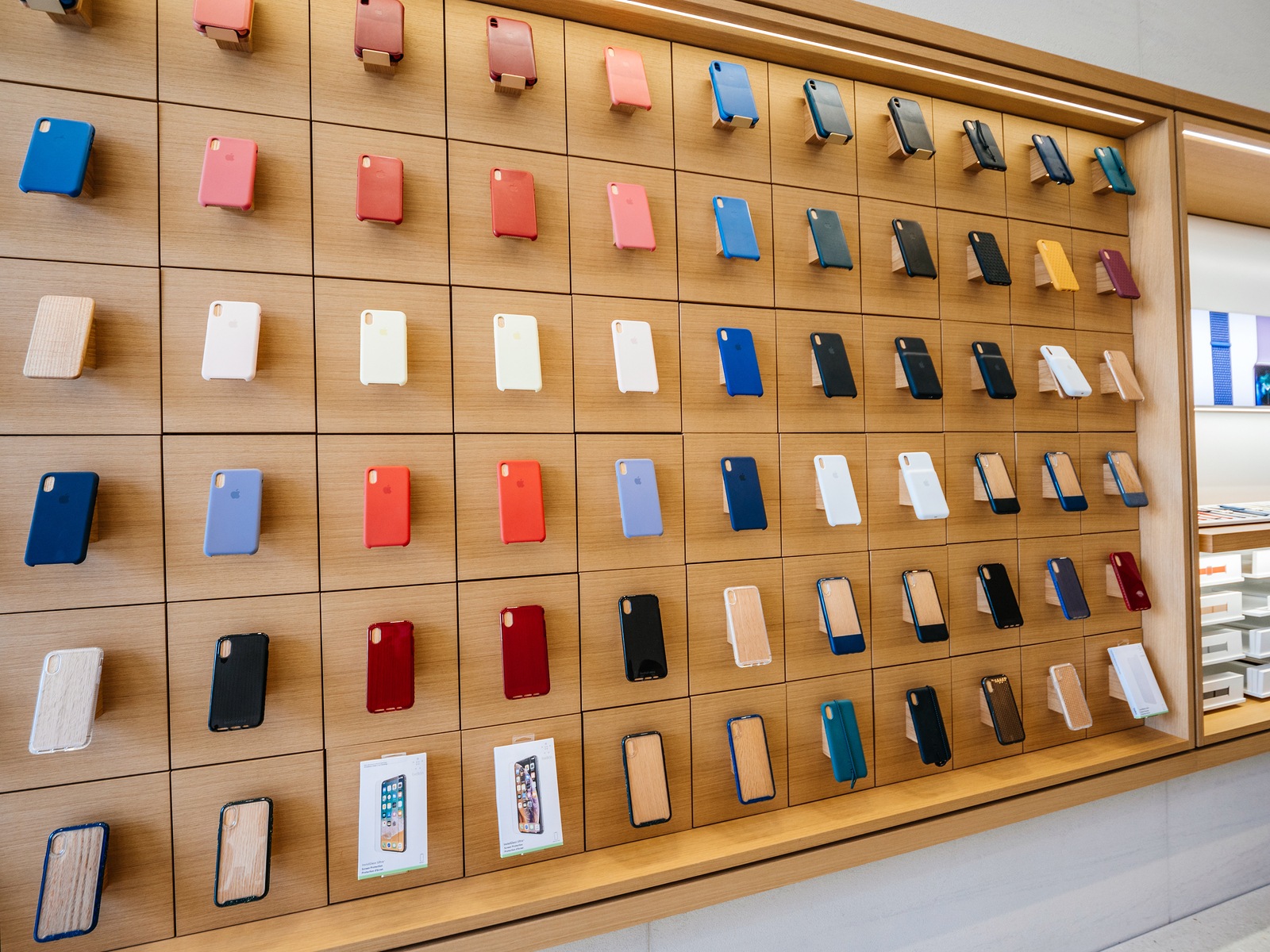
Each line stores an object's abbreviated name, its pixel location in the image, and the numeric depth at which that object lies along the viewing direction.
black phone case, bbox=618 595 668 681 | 1.56
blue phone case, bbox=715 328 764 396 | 1.67
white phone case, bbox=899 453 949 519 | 1.82
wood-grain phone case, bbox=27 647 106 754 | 1.18
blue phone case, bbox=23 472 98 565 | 1.19
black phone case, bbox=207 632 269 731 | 1.29
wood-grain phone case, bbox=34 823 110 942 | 1.18
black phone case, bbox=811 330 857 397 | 1.76
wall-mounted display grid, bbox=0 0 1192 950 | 1.32
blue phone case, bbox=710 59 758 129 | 1.69
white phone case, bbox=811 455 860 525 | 1.73
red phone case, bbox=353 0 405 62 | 1.42
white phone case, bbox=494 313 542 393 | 1.48
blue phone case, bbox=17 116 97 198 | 1.21
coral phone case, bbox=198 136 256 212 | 1.32
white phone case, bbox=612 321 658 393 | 1.57
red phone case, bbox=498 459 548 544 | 1.47
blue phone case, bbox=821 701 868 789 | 1.72
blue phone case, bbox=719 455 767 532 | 1.65
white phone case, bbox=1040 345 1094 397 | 2.04
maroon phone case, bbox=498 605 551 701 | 1.46
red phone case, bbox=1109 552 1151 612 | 2.17
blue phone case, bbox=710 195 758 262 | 1.69
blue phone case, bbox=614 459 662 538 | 1.55
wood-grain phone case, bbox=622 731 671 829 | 1.54
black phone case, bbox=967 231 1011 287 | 2.00
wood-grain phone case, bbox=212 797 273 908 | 1.27
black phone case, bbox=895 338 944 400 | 1.84
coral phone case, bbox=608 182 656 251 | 1.60
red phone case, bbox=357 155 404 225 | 1.42
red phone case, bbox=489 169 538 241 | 1.51
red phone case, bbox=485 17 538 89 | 1.51
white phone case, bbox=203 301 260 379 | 1.30
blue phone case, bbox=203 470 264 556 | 1.29
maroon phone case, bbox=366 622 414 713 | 1.38
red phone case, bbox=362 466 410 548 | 1.38
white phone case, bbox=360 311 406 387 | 1.39
